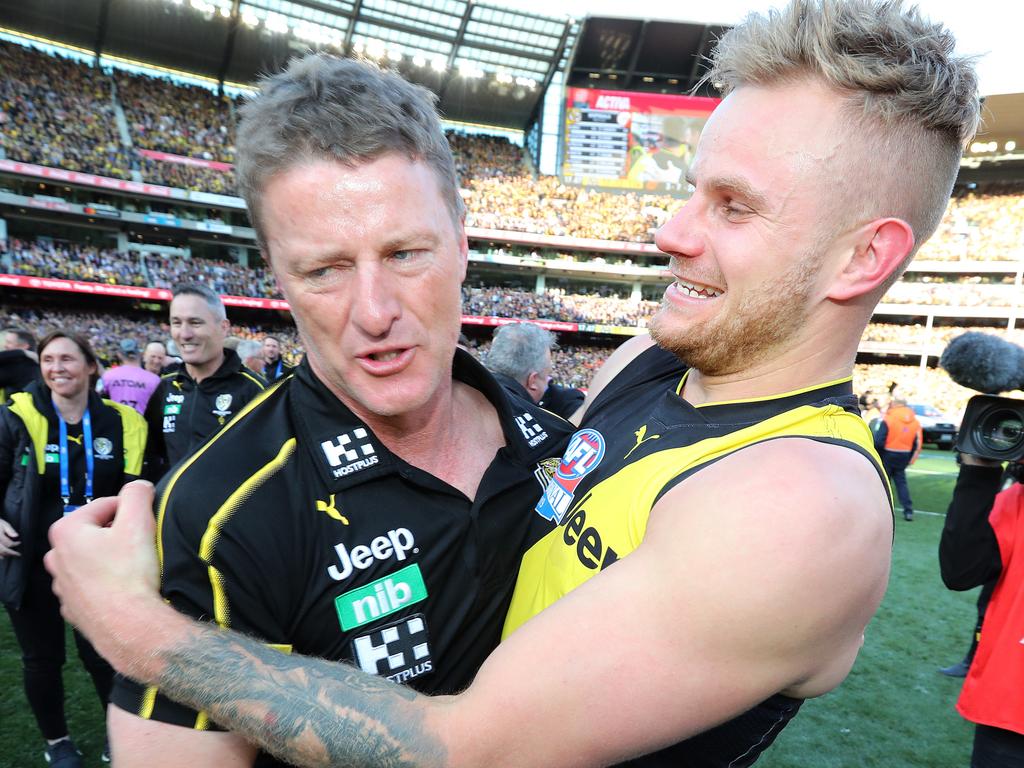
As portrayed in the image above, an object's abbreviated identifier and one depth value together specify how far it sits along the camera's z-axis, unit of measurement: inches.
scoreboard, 1380.4
